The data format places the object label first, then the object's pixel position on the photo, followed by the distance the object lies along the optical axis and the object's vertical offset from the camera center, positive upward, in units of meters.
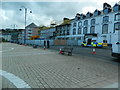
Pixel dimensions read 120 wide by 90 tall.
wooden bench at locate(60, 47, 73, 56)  10.52 -0.88
